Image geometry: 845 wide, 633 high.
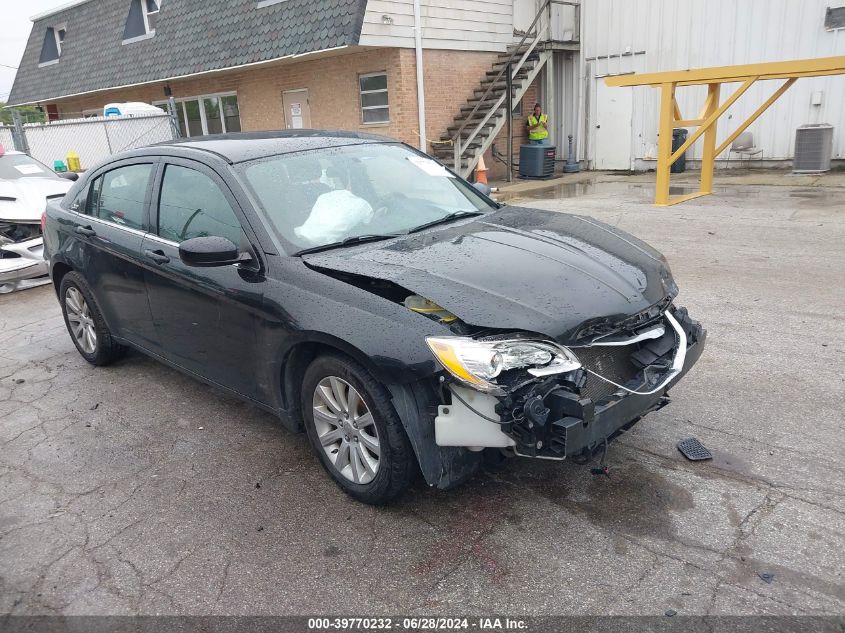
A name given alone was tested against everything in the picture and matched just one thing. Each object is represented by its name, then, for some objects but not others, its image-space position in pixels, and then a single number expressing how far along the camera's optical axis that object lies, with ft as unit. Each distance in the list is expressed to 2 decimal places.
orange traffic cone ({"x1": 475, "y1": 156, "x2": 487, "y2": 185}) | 48.57
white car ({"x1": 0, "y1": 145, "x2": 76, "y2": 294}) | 26.63
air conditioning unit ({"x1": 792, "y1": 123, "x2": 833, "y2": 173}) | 44.17
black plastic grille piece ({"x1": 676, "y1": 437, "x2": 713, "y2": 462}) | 11.48
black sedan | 9.18
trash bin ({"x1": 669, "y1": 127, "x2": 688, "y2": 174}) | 52.47
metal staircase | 50.39
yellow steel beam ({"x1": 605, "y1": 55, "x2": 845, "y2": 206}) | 32.12
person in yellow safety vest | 54.52
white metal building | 45.27
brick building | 47.75
